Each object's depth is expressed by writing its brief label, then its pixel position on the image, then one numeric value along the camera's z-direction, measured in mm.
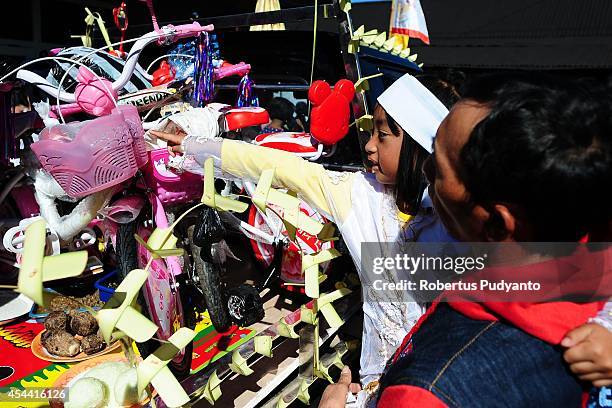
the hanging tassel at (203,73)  2613
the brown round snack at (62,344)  2150
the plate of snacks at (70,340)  2154
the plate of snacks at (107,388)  1190
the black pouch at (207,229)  2166
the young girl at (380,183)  1509
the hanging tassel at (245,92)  2801
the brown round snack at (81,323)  2195
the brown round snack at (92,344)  2191
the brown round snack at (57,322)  2230
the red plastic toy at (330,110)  2147
